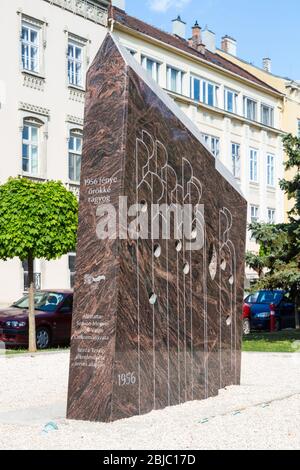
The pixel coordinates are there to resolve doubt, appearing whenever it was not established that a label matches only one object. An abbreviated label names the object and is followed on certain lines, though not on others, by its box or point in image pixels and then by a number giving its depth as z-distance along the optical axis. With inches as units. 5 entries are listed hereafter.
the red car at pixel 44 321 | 797.9
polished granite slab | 345.1
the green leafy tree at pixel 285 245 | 847.1
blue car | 1143.6
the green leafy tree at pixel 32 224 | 740.6
